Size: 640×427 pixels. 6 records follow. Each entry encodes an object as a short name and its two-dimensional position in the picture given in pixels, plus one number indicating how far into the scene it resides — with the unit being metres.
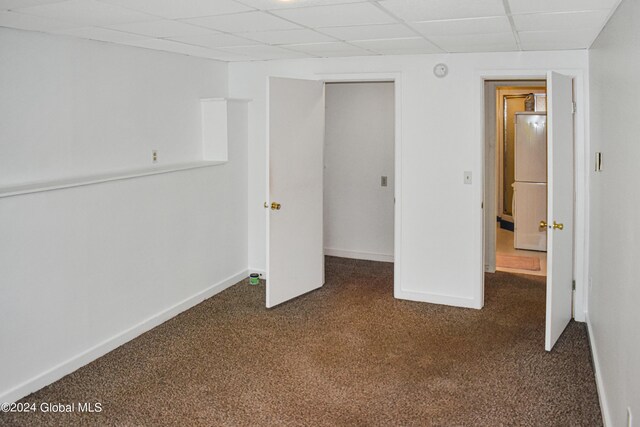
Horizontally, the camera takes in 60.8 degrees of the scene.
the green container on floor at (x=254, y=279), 5.31
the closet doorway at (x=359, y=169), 6.21
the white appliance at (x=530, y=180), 7.04
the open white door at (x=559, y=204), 3.59
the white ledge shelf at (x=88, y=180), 3.01
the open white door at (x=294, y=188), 4.52
